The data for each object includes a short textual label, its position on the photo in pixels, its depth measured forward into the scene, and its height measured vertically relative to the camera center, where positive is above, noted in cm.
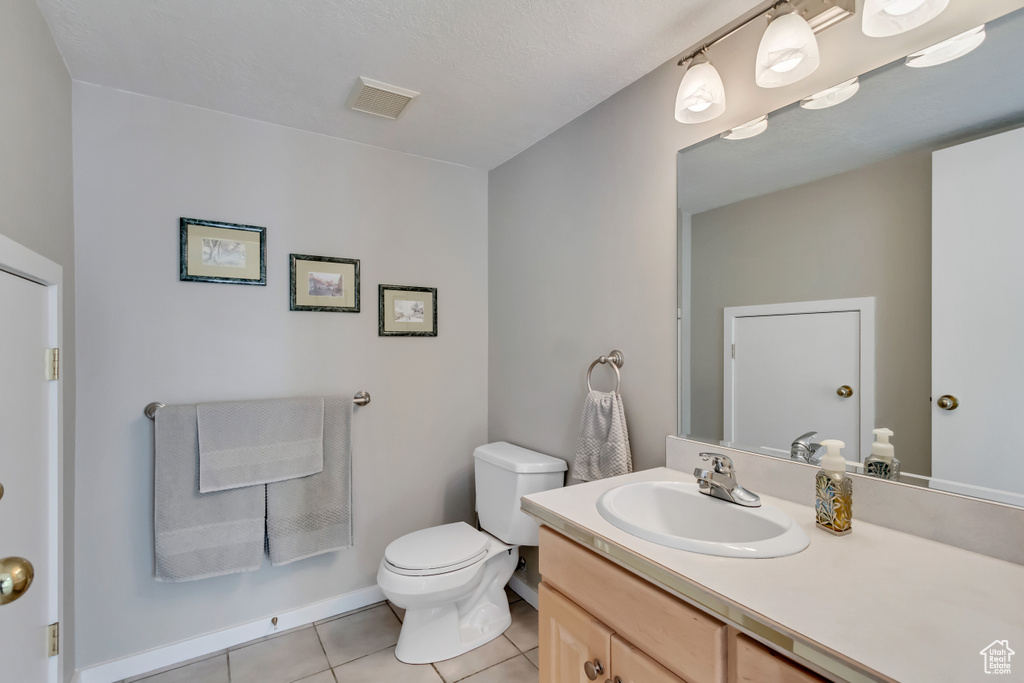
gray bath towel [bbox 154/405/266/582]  185 -71
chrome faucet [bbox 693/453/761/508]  119 -37
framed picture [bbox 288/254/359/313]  219 +26
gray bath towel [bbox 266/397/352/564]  205 -73
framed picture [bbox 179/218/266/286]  197 +36
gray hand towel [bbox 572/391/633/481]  175 -38
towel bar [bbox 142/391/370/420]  186 -28
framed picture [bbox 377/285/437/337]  240 +14
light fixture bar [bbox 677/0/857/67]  118 +82
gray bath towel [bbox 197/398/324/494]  191 -43
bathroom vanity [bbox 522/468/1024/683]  67 -43
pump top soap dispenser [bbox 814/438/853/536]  104 -35
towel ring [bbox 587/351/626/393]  185 -8
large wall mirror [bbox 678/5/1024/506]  96 +15
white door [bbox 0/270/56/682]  111 -34
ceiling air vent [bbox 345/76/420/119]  183 +96
